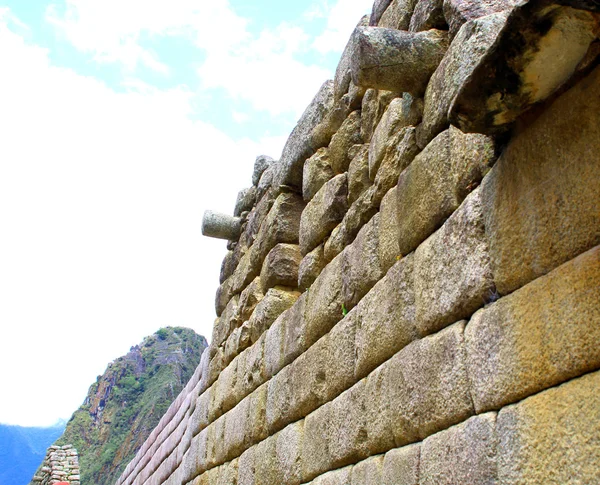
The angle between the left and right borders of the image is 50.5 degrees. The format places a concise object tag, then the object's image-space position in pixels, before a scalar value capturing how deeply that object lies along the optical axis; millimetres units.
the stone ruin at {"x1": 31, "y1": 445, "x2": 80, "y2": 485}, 16719
